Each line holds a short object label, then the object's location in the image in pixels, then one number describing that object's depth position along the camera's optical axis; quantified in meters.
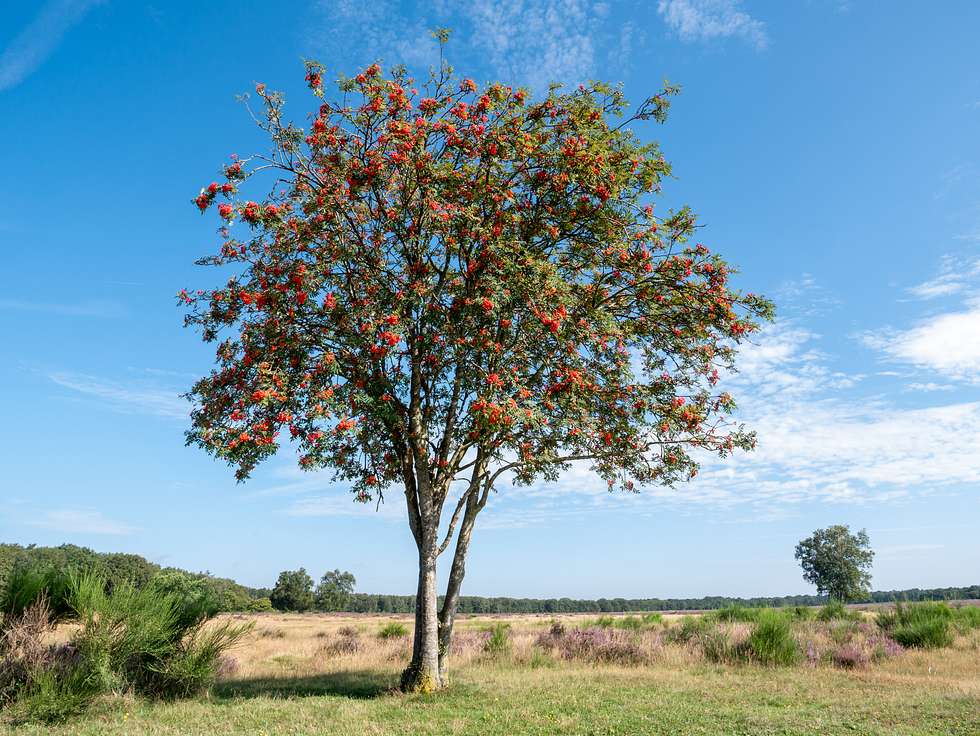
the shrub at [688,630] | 20.08
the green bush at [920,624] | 18.61
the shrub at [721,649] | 16.75
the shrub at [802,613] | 29.59
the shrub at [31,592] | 11.49
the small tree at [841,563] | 60.44
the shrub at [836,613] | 28.66
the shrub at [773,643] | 16.14
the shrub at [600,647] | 17.61
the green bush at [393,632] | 26.32
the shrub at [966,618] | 20.47
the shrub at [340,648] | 20.25
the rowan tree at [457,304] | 11.88
